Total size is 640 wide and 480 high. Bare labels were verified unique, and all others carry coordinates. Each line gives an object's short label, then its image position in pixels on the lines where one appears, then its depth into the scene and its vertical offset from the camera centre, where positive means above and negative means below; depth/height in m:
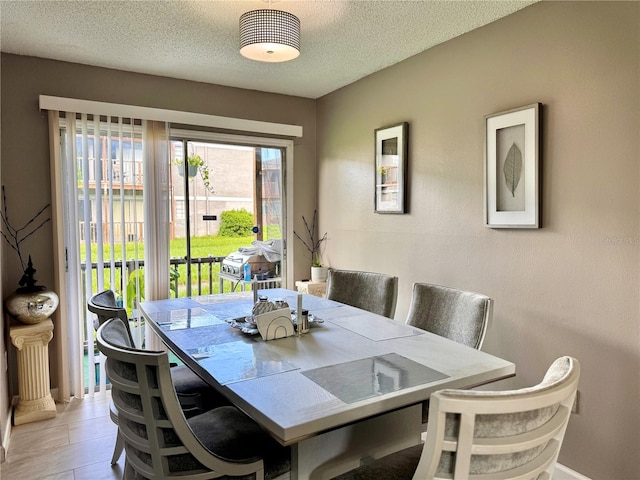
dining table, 1.29 -0.53
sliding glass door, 3.73 +0.16
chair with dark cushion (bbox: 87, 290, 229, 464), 2.01 -0.80
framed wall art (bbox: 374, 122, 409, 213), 3.21 +0.40
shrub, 3.96 +0.00
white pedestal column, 2.81 -0.97
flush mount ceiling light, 2.14 +0.94
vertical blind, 3.21 +0.04
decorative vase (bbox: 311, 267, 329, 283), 3.99 -0.47
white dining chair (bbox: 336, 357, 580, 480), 1.02 -0.52
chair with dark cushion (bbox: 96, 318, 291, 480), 1.28 -0.67
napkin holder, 1.91 -0.45
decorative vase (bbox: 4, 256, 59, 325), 2.79 -0.49
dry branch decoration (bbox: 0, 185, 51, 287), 2.92 -0.05
